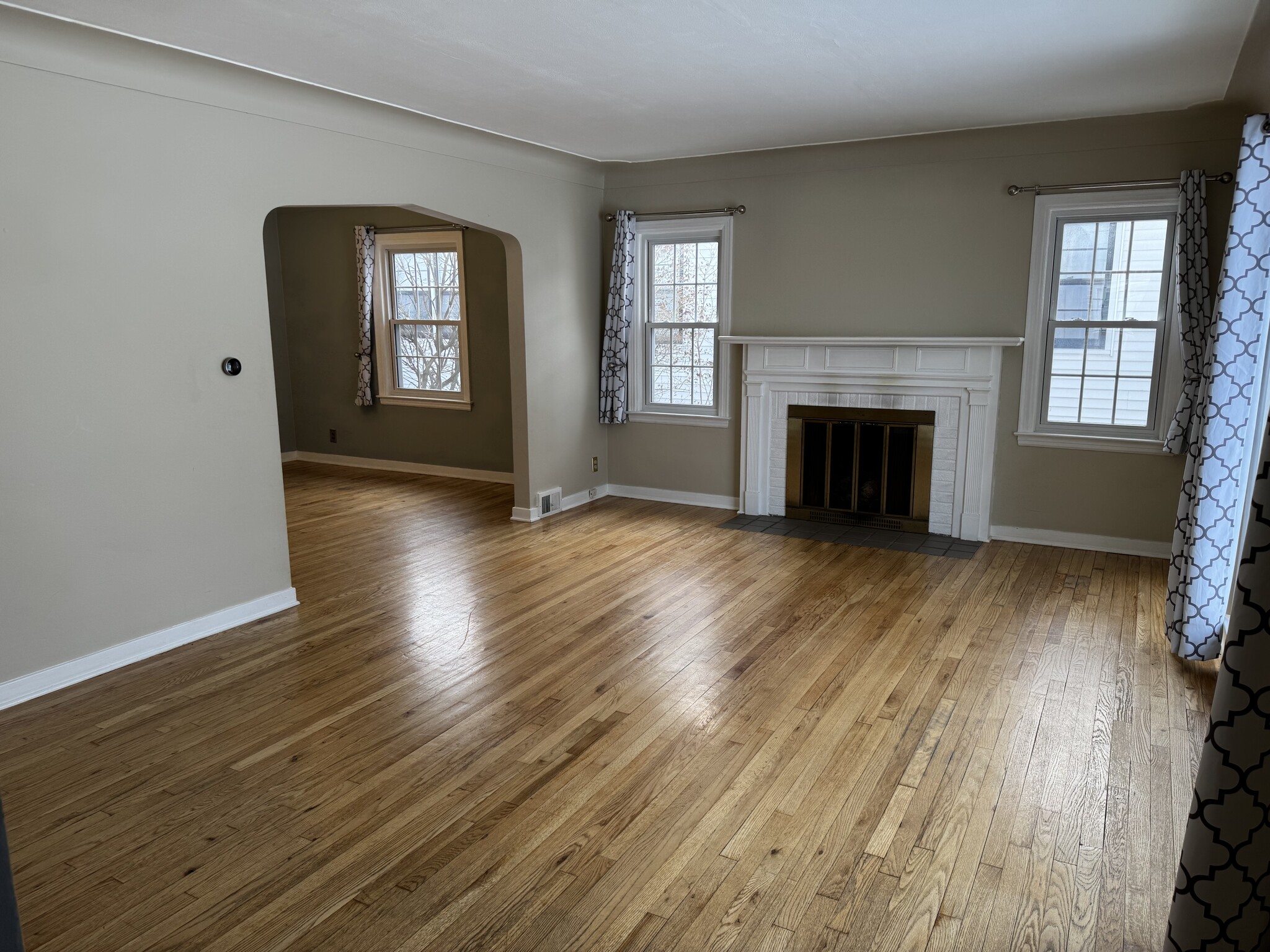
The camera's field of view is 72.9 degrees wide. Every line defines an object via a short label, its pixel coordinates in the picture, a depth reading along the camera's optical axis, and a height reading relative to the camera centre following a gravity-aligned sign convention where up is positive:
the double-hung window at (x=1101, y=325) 5.07 +0.05
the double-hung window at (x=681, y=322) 6.46 +0.08
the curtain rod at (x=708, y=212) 6.18 +0.87
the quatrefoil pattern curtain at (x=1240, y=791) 1.12 -0.60
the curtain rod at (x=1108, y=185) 4.75 +0.85
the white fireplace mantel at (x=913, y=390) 5.55 -0.38
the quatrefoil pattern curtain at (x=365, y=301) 7.85 +0.29
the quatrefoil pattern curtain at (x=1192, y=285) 4.73 +0.26
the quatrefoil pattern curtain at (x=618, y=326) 6.50 +0.05
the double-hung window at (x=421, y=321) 7.69 +0.11
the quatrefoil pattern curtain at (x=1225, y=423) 3.38 -0.37
